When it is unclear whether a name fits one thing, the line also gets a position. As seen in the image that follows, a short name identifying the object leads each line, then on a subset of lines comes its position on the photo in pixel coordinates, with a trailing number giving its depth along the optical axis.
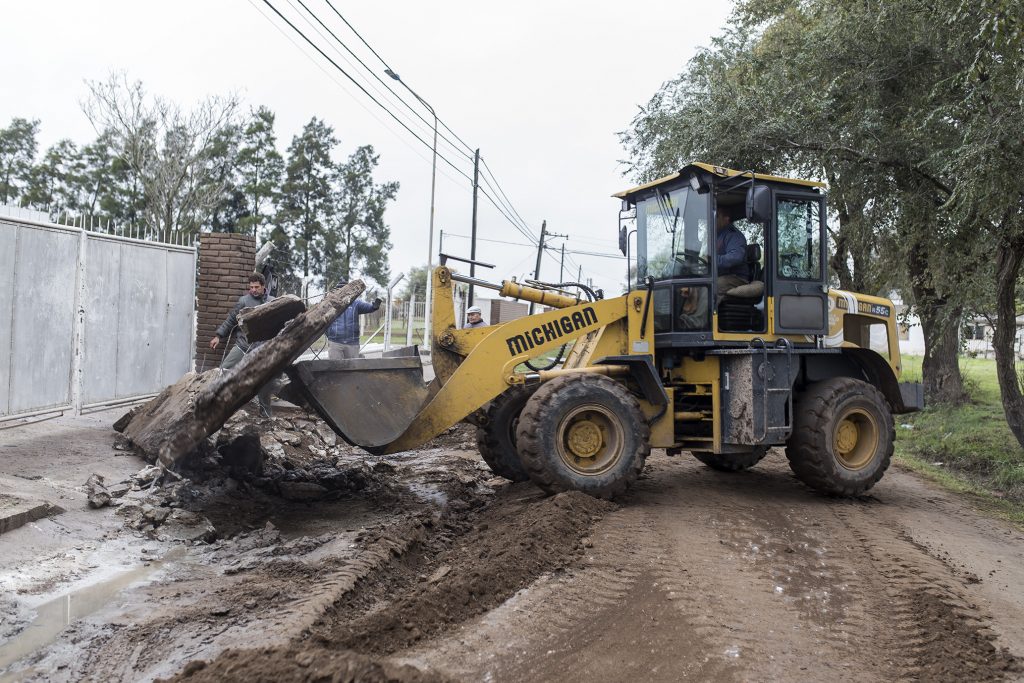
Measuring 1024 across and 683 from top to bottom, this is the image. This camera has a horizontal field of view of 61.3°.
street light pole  20.61
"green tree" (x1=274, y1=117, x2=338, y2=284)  42.56
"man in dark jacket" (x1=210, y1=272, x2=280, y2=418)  9.80
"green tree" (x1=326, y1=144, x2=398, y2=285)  43.81
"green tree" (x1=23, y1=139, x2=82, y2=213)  38.72
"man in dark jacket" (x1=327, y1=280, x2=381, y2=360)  12.49
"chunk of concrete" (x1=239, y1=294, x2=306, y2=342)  7.02
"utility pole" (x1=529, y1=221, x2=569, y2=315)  41.14
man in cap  13.21
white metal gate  7.67
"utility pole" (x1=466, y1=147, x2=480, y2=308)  28.88
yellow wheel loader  7.00
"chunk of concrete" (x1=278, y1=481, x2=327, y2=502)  7.32
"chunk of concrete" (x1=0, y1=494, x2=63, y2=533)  5.39
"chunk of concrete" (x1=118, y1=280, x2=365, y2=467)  6.32
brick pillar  11.29
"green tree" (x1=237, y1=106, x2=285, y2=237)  41.84
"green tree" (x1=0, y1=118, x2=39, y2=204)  39.19
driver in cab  7.74
